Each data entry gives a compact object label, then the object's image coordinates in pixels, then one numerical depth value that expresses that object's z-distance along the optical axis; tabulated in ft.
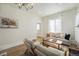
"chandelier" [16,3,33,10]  9.66
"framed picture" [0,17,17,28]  9.49
